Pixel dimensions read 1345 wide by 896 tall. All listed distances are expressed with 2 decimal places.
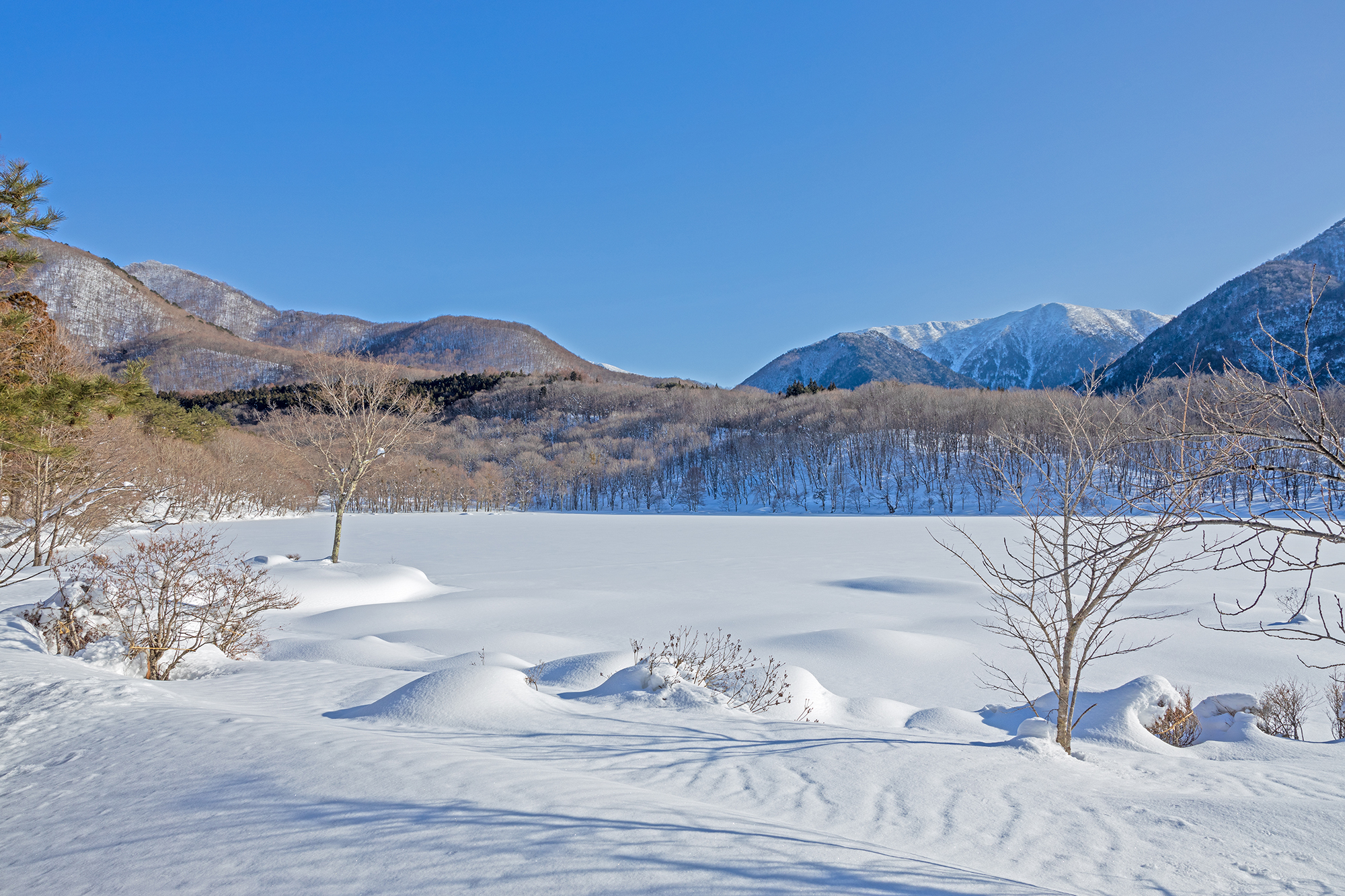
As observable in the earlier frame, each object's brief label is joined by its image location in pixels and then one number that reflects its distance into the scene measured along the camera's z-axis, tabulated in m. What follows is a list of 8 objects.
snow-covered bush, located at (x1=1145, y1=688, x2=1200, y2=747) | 7.75
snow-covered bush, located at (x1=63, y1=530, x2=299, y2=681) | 8.52
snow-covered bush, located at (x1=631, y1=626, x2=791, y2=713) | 8.10
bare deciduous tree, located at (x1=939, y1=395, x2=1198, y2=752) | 4.53
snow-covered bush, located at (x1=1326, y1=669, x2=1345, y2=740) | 8.14
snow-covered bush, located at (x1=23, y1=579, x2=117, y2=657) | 8.46
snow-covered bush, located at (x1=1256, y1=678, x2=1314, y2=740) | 8.02
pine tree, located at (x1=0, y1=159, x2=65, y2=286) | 10.55
